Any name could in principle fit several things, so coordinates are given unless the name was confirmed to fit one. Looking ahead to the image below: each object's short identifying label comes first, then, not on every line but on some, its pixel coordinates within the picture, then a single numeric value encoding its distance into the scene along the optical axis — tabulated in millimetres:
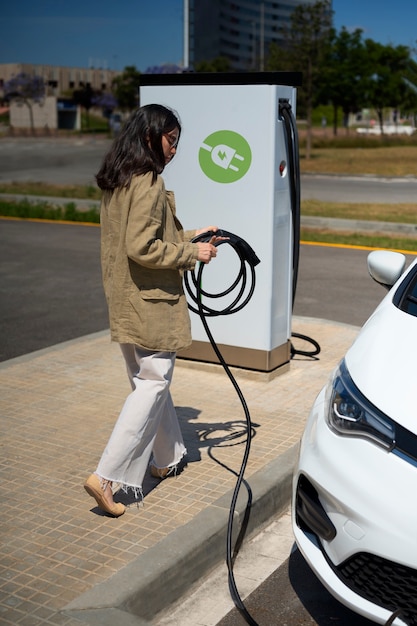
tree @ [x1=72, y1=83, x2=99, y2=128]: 101562
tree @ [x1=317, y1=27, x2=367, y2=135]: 53969
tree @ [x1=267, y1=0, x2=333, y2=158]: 39625
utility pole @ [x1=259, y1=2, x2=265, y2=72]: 53331
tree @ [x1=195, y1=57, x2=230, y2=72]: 72812
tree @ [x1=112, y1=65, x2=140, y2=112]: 89062
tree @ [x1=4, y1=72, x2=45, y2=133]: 96188
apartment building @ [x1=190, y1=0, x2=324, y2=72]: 135275
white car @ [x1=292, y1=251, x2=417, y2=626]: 2867
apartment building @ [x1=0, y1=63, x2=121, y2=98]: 123250
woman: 3977
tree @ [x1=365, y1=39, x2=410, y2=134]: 64381
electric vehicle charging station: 5957
